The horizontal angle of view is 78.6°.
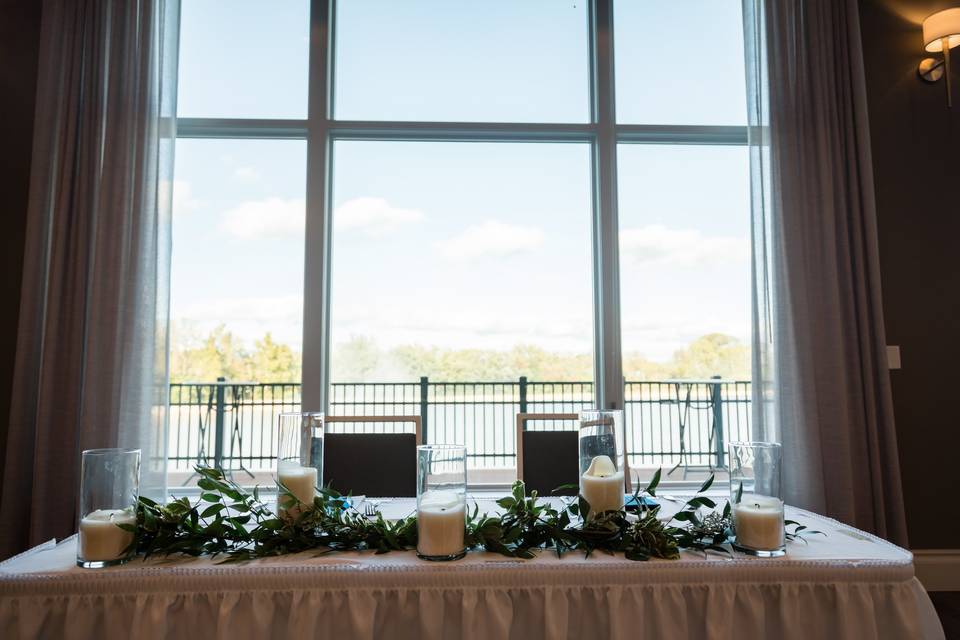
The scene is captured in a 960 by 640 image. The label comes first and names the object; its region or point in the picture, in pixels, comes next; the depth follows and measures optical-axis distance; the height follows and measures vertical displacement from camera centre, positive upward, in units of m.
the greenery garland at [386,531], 1.17 -0.31
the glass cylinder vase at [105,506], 1.09 -0.23
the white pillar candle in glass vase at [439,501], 1.13 -0.24
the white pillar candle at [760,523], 1.14 -0.29
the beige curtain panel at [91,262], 2.60 +0.54
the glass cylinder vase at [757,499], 1.14 -0.24
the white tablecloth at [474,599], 1.06 -0.41
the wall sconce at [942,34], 2.83 +1.66
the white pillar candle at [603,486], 1.25 -0.23
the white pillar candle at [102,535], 1.10 -0.29
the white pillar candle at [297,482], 1.28 -0.22
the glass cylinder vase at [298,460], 1.27 -0.18
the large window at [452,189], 3.11 +1.04
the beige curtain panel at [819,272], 2.72 +0.50
